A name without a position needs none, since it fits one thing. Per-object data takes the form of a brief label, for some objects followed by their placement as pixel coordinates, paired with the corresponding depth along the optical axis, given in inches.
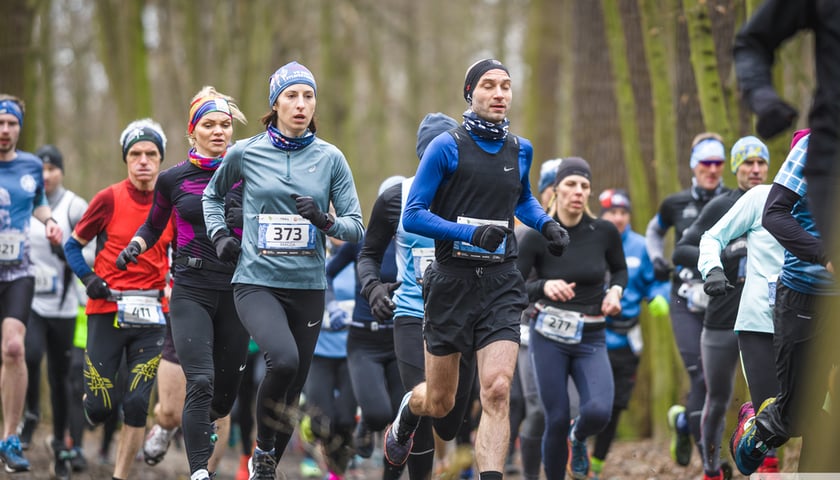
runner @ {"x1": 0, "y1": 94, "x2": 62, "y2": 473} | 708.7
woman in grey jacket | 531.5
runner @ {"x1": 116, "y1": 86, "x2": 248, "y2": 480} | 546.6
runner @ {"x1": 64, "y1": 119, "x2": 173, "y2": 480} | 628.7
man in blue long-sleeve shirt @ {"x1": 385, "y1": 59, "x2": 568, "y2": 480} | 503.2
